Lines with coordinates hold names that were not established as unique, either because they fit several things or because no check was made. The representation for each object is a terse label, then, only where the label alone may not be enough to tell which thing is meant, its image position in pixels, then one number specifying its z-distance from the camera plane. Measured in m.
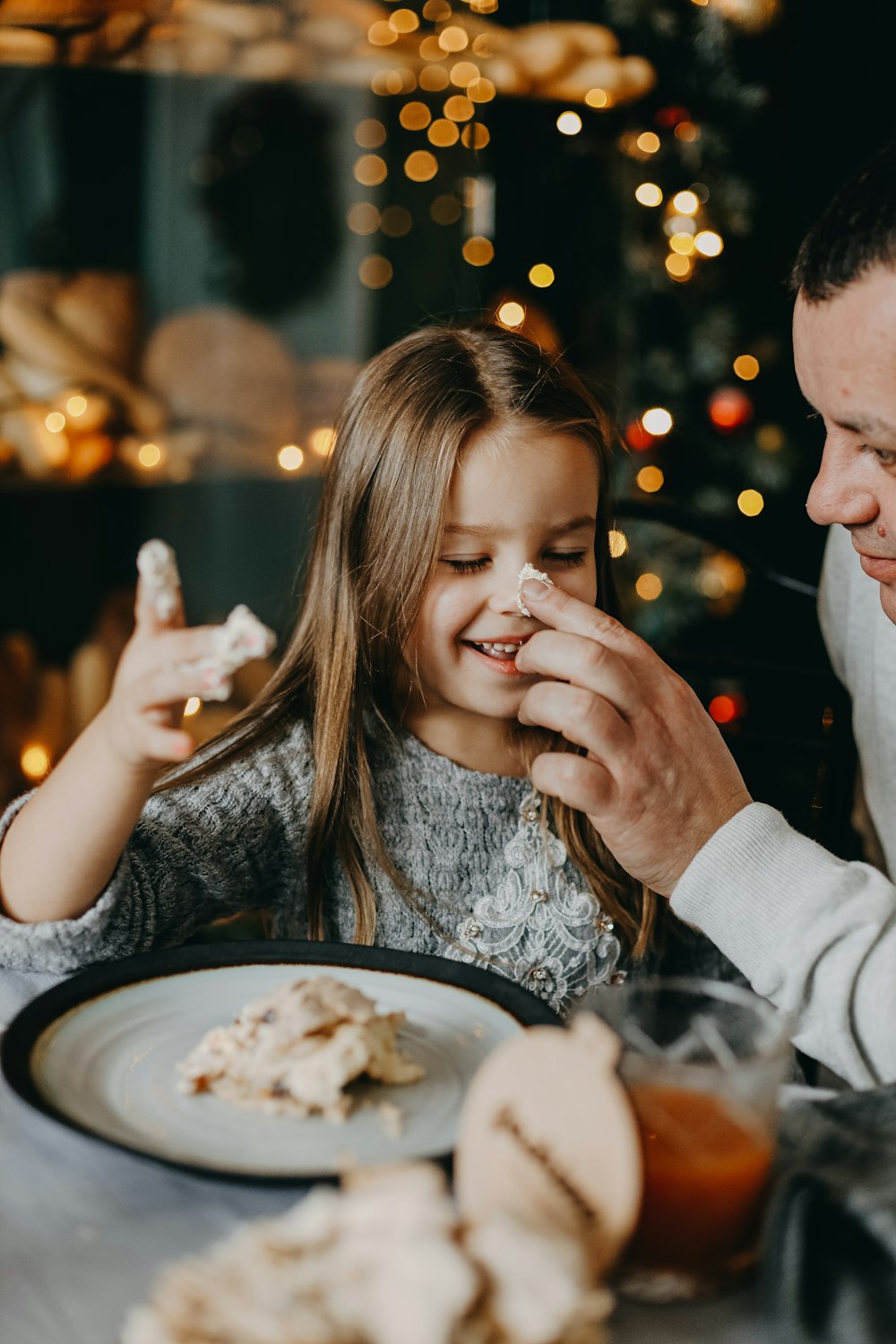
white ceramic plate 0.68
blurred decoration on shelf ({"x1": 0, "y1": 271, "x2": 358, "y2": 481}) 2.43
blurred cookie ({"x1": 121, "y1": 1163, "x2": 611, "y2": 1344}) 0.44
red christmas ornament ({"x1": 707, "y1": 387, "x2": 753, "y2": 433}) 3.22
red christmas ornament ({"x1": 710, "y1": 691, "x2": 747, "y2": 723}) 3.22
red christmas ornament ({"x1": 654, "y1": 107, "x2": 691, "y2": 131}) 3.12
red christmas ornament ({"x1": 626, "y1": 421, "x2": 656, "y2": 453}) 3.26
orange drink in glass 0.59
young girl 1.23
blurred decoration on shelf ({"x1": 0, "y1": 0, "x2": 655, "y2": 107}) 2.40
